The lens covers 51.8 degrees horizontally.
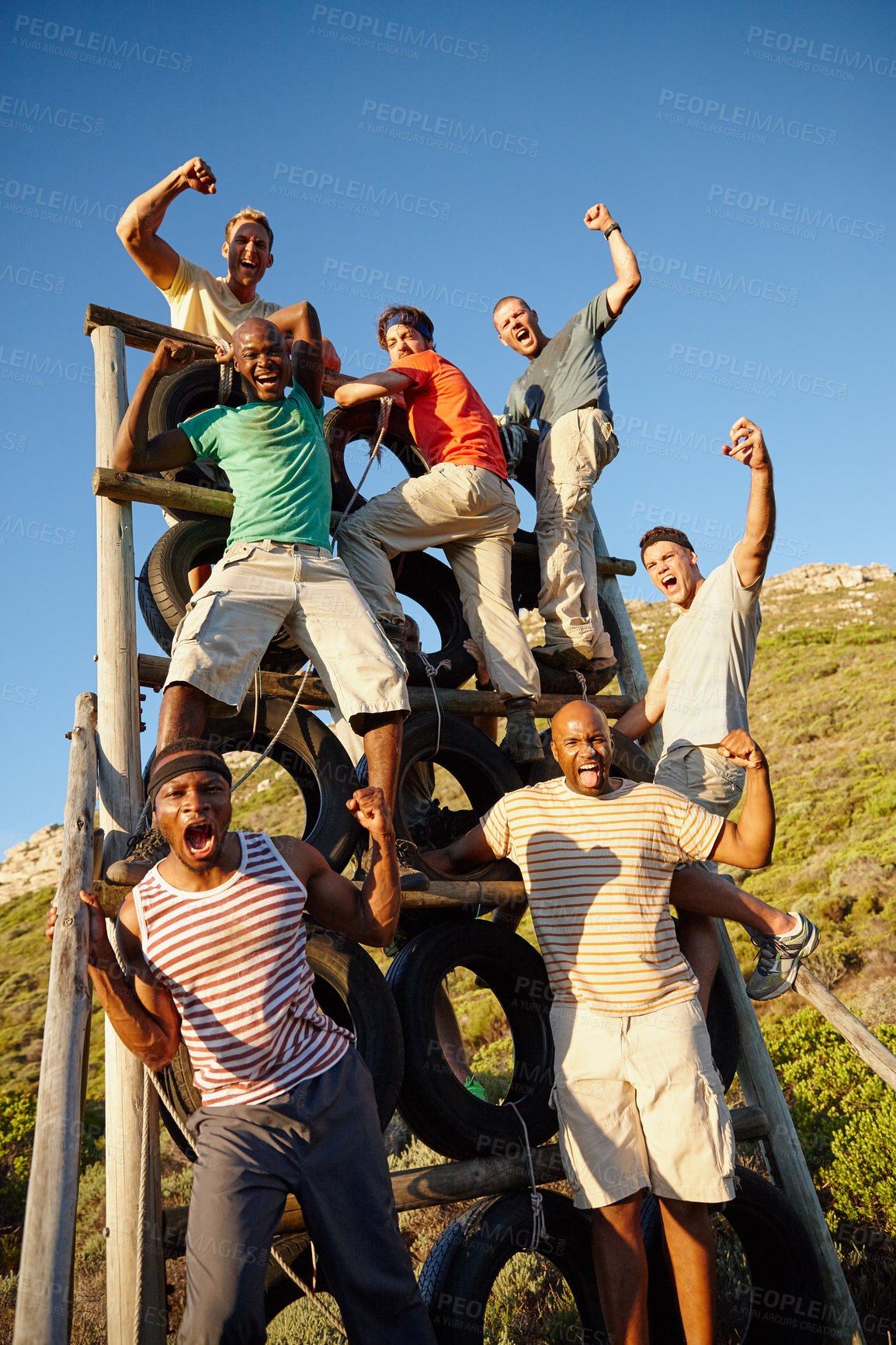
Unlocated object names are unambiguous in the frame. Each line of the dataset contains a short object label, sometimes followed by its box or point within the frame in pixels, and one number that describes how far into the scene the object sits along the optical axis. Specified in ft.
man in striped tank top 8.20
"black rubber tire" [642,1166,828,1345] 13.78
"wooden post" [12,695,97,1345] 7.09
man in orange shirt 16.16
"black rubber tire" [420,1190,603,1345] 11.44
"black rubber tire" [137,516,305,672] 15.05
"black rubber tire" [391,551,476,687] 17.78
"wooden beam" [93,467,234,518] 14.74
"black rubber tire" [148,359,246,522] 16.76
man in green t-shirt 12.28
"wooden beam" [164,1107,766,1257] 11.91
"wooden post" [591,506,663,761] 18.51
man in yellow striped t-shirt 10.94
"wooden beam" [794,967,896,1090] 13.67
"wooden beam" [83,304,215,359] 16.49
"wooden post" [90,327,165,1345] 10.20
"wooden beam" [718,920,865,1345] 13.97
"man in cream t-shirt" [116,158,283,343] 16.92
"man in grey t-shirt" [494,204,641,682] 18.33
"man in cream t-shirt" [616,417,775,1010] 13.79
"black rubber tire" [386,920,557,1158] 12.66
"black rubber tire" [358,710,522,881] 15.49
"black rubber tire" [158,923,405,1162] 11.99
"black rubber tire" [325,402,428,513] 18.33
